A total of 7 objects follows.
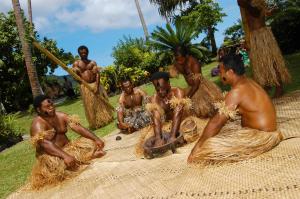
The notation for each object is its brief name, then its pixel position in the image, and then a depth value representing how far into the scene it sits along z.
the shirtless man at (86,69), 4.78
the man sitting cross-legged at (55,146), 2.62
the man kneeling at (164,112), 2.67
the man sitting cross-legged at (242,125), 2.10
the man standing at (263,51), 3.50
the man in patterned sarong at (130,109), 3.80
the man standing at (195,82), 3.36
